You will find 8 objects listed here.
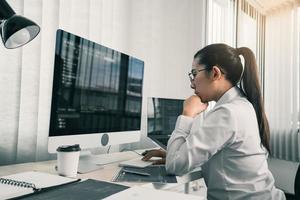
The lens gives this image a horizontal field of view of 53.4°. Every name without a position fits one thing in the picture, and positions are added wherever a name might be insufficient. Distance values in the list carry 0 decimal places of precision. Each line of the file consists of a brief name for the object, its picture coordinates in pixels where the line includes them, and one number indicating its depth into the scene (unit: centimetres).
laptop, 167
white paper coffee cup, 102
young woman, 110
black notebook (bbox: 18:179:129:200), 71
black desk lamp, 87
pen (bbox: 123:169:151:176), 109
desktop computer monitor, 106
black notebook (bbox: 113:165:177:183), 101
